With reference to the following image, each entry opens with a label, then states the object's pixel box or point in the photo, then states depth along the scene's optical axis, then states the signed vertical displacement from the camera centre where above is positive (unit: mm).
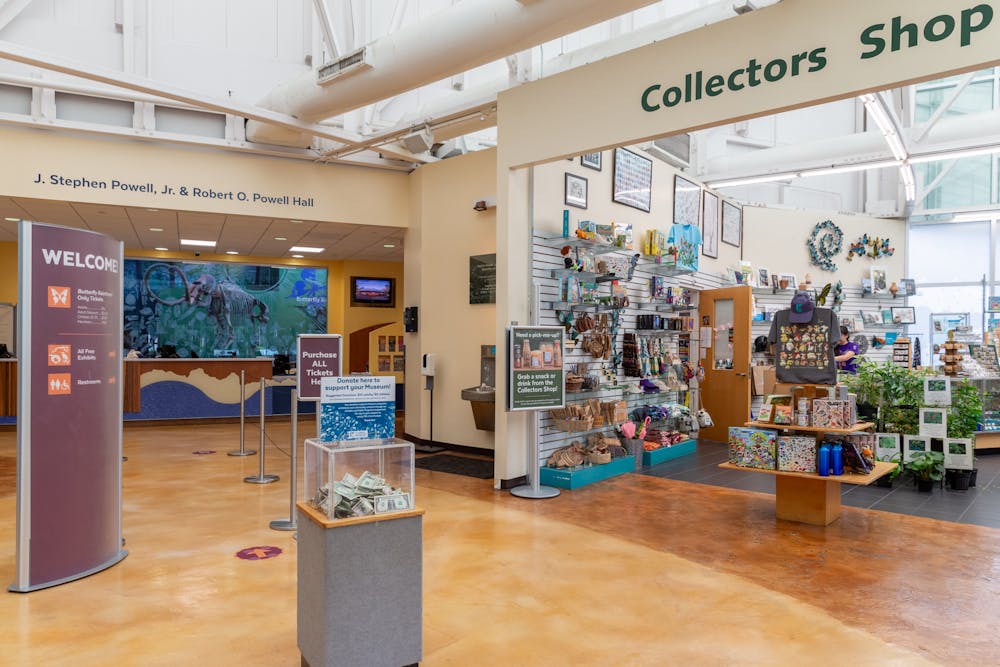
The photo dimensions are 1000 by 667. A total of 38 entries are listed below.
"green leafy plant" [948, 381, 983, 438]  6852 -711
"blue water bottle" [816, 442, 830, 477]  5188 -918
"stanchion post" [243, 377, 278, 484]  6829 -1408
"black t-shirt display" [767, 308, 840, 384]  5766 -69
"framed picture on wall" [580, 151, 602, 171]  7468 +1967
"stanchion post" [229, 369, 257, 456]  8211 -1395
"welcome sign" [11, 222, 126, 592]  3770 -389
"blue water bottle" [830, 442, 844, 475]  5184 -898
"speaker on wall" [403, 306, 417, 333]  9008 +278
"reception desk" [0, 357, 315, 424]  10555 -788
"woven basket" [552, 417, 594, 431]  6775 -840
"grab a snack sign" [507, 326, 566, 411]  6117 -262
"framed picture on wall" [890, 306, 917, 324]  11773 +433
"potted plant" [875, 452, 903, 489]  6758 -1361
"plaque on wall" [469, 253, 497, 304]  8102 +727
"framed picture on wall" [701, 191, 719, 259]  9984 +1697
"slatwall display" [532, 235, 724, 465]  6836 +293
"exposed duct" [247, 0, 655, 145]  4879 +2344
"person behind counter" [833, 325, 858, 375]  5879 -86
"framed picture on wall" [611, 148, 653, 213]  7977 +1918
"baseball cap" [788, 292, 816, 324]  5820 +273
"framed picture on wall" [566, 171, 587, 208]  7258 +1598
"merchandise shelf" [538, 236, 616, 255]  6935 +989
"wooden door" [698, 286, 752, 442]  9172 -252
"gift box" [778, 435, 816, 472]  5324 -887
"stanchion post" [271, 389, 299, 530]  5195 -1395
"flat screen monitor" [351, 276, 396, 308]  13641 +951
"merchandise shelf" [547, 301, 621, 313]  6957 +348
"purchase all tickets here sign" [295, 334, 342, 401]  5715 -193
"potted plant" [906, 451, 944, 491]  6547 -1225
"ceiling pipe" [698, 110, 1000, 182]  8664 +2583
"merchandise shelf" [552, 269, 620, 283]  6949 +666
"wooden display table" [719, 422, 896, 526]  5301 -1207
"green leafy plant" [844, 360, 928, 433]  7008 -541
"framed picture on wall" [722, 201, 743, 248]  10664 +1835
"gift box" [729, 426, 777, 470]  5488 -872
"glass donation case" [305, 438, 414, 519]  2859 -597
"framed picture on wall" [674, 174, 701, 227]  9180 +1910
